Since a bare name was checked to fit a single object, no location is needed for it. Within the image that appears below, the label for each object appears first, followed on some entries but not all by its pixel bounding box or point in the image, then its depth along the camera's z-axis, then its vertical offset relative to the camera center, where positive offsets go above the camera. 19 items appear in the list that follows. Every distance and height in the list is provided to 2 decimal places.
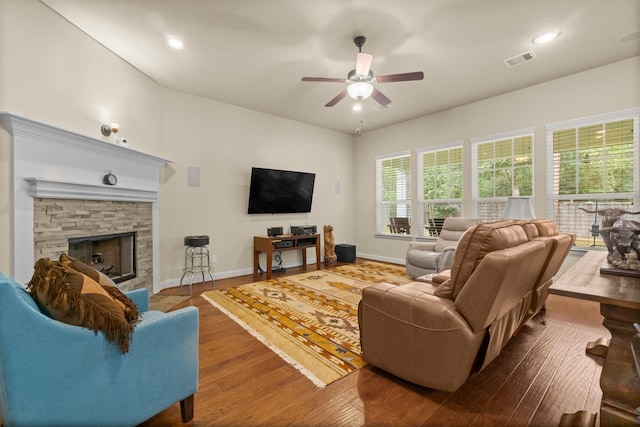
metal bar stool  4.09 -0.67
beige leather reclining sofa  1.55 -0.59
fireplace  2.27 +0.21
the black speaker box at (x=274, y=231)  4.94 -0.30
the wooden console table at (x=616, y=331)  1.14 -0.59
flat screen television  5.02 +0.43
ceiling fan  2.83 +1.41
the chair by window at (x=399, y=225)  5.89 -0.25
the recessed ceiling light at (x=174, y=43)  2.95 +1.82
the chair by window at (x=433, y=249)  4.14 -0.57
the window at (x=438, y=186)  5.12 +0.52
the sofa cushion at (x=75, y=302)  1.16 -0.37
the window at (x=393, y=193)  5.89 +0.45
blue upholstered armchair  1.02 -0.65
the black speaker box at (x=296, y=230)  5.14 -0.30
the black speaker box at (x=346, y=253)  5.90 -0.82
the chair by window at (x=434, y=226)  5.42 -0.25
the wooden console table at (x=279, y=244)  4.66 -0.54
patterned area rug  2.13 -1.07
